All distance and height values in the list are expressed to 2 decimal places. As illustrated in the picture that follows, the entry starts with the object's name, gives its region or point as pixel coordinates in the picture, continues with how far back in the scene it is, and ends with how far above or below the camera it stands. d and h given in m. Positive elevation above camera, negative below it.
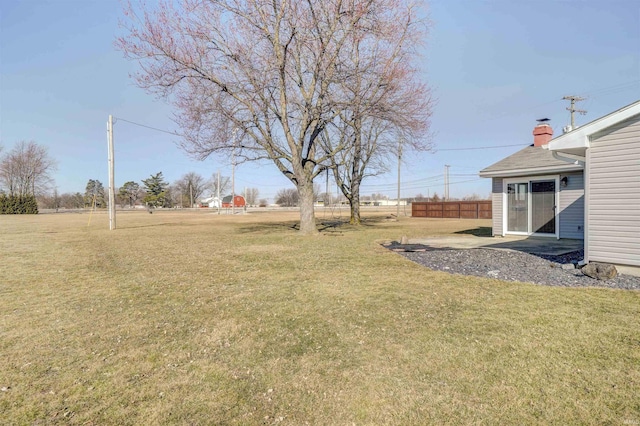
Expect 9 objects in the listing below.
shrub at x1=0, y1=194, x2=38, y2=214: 45.03 +0.84
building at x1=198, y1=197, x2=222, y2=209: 98.09 +1.66
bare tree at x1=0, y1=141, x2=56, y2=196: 52.12 +6.18
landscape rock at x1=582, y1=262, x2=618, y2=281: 5.85 -1.19
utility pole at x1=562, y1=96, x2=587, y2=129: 23.58 +6.79
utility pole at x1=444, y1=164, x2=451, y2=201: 51.40 +3.05
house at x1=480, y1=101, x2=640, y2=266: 5.84 +0.40
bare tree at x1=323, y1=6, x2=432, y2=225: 13.47 +5.01
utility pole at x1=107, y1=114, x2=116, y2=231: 20.22 +2.39
